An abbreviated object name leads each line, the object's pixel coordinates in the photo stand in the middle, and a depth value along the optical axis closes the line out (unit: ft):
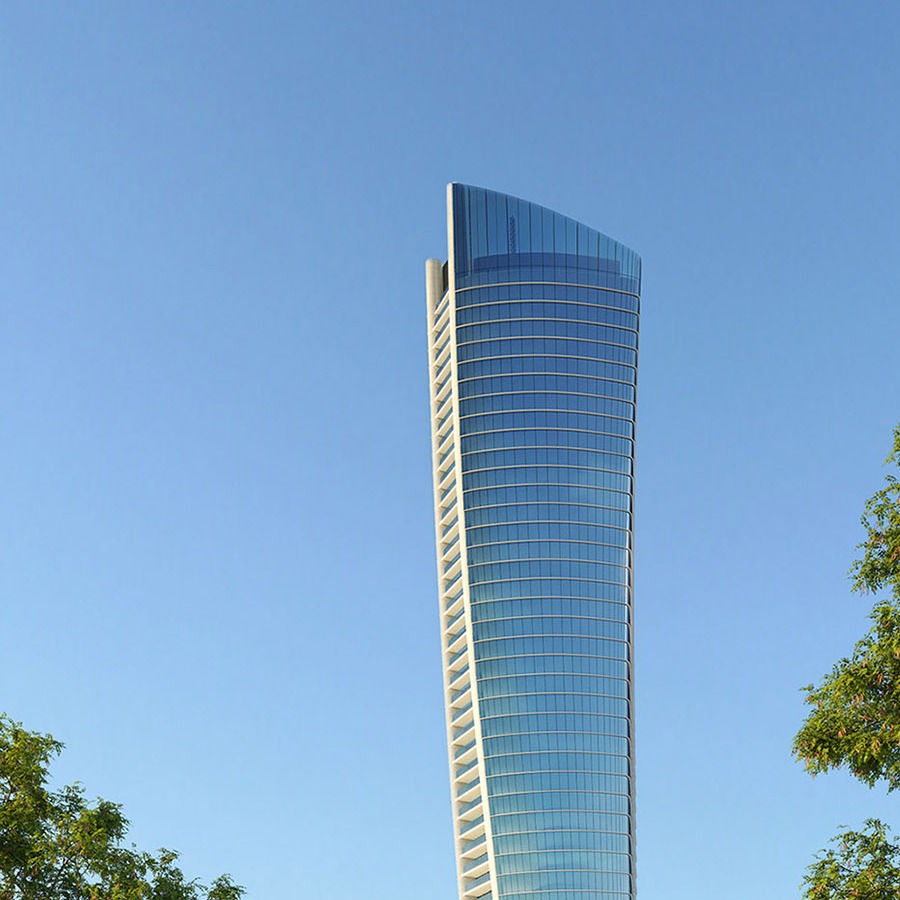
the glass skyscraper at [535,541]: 532.32
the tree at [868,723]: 83.10
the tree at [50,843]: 108.88
